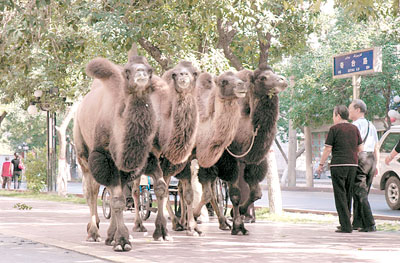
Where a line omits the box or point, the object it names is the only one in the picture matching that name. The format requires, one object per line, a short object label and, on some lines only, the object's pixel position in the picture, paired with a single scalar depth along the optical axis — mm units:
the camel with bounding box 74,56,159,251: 10117
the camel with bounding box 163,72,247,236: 11688
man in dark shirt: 12516
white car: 20781
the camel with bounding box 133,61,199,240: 11250
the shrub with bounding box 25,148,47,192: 31594
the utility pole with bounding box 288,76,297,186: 41719
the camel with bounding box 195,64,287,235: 11930
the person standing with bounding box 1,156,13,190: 40562
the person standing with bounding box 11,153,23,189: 40094
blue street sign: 14258
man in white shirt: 12805
